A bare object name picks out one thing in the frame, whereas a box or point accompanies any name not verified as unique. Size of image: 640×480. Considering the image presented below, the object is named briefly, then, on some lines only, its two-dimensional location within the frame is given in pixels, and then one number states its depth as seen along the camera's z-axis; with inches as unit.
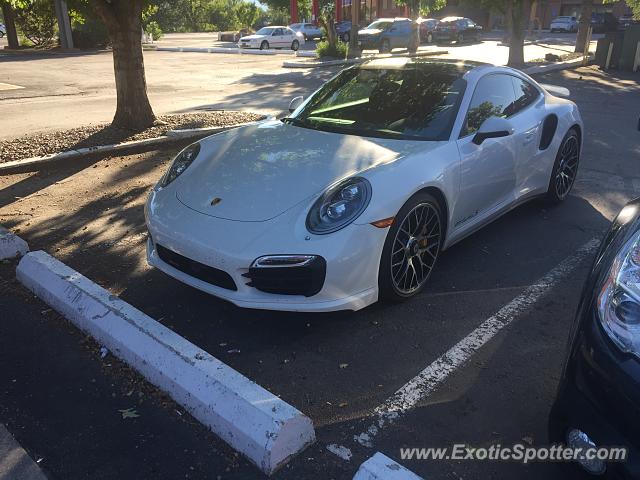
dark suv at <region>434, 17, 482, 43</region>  1433.3
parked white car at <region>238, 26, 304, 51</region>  1264.8
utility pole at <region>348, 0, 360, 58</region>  953.5
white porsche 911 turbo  121.1
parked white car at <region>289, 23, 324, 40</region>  1621.6
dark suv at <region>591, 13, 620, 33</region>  1734.7
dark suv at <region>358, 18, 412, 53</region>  1166.3
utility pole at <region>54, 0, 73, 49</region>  1083.9
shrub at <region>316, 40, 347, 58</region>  989.2
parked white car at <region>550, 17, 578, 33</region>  1887.3
